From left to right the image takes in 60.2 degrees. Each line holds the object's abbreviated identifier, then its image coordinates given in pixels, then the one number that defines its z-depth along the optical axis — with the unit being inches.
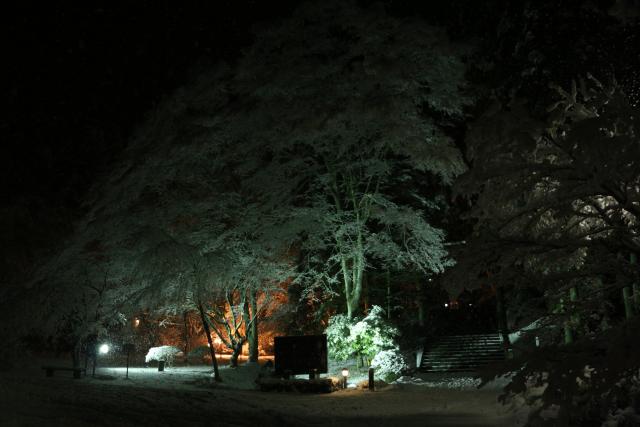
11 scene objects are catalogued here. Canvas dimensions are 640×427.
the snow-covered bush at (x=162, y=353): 895.7
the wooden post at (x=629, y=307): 370.1
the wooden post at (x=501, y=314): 875.4
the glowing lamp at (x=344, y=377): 686.5
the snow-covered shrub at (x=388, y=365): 722.2
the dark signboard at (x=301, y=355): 713.0
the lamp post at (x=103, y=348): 807.1
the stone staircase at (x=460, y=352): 824.9
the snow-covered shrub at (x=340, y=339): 771.9
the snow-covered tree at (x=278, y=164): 678.5
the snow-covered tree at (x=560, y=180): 176.4
